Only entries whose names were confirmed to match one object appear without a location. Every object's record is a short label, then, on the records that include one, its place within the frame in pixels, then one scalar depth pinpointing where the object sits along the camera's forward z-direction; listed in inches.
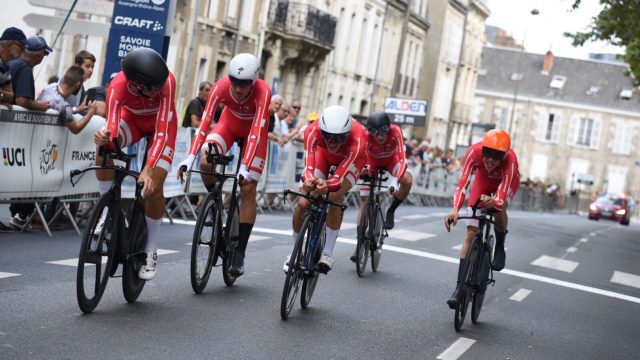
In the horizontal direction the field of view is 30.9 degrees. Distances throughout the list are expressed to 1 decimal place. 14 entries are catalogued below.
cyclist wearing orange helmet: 400.2
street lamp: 2763.8
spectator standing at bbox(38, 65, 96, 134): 509.7
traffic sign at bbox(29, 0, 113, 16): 649.0
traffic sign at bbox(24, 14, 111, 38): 650.2
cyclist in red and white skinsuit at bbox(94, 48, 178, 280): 314.2
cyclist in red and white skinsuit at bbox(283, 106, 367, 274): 374.0
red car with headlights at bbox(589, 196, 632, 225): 2753.4
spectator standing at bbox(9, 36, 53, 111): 480.1
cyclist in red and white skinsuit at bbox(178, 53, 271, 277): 365.1
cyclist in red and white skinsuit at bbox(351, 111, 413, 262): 510.0
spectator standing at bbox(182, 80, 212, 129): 646.7
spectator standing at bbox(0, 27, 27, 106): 472.7
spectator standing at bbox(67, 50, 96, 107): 543.4
